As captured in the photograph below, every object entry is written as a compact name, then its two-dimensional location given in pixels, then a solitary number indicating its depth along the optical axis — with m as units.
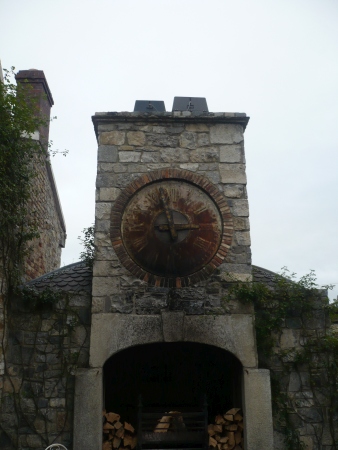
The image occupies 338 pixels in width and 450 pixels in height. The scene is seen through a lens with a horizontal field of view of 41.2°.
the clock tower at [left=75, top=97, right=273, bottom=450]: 5.37
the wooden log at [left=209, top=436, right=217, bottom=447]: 5.32
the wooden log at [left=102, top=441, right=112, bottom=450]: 5.21
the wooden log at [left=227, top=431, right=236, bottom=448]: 5.35
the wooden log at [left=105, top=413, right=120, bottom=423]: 5.37
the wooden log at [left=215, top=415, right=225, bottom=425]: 5.50
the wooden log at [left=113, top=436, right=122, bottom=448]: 5.25
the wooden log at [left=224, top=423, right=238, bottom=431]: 5.41
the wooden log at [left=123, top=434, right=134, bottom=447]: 5.29
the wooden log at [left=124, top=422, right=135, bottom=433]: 5.39
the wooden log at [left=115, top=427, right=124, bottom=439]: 5.30
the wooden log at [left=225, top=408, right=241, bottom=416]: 5.50
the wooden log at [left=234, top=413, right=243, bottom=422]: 5.46
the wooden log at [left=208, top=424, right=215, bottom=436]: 5.42
